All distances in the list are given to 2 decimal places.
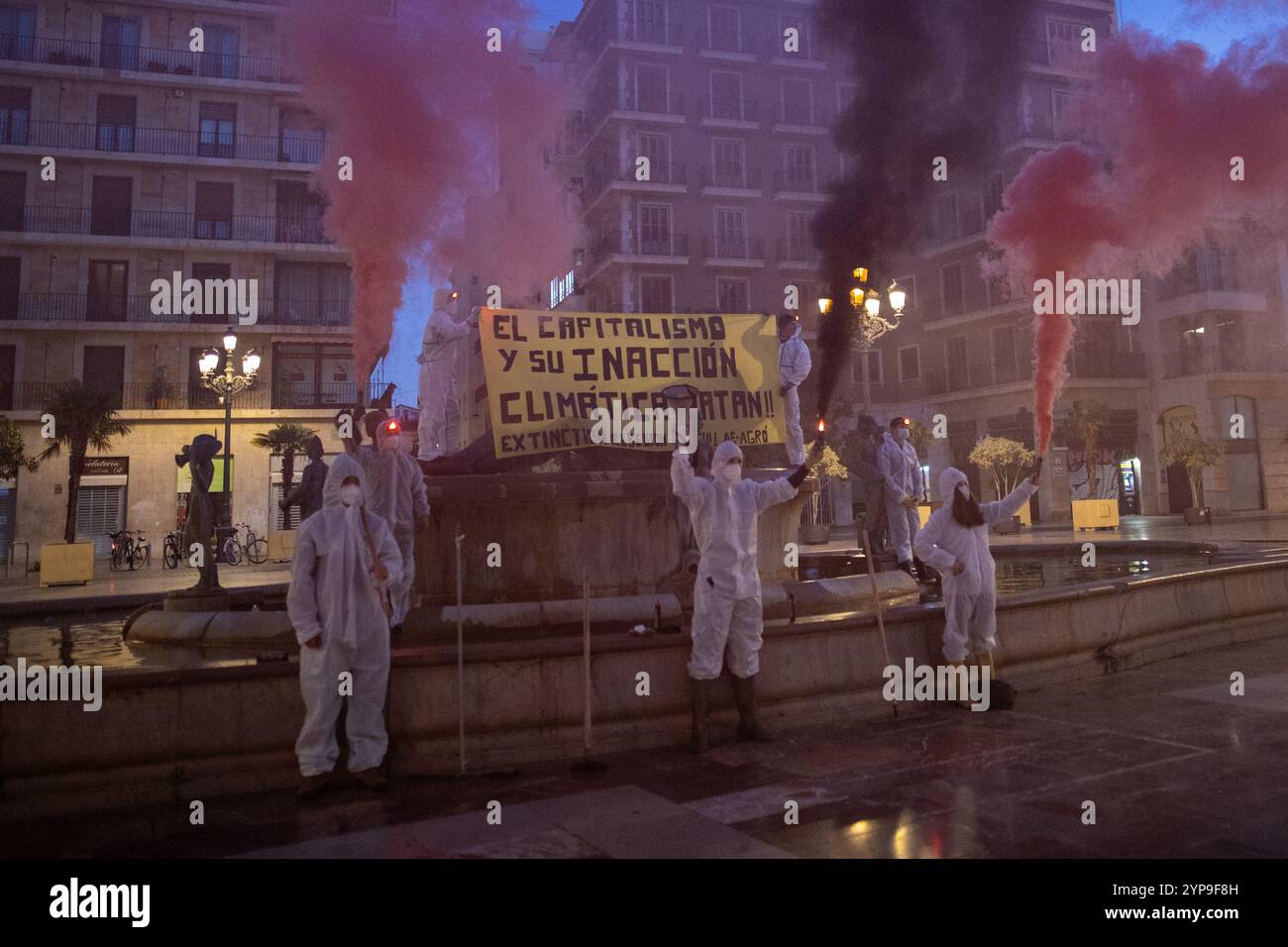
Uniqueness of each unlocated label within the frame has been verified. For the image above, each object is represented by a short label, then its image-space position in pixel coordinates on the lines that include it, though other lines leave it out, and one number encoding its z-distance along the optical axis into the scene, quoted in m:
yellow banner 8.26
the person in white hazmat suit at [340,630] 4.59
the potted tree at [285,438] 28.61
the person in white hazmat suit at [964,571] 6.02
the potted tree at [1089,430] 28.99
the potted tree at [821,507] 23.55
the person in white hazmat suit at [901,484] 9.77
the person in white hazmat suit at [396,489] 6.73
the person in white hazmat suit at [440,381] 9.38
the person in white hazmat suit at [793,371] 9.17
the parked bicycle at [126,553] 24.27
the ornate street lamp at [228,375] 19.02
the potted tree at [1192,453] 26.31
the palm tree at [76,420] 22.89
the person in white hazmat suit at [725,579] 5.30
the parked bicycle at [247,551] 23.96
